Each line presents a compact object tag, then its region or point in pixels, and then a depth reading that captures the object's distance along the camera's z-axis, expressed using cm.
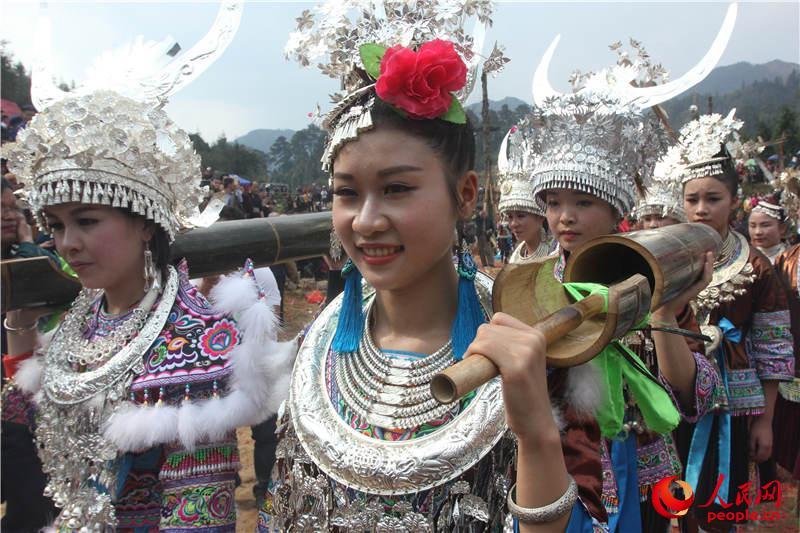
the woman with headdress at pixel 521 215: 573
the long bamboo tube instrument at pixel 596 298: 107
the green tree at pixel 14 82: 2870
